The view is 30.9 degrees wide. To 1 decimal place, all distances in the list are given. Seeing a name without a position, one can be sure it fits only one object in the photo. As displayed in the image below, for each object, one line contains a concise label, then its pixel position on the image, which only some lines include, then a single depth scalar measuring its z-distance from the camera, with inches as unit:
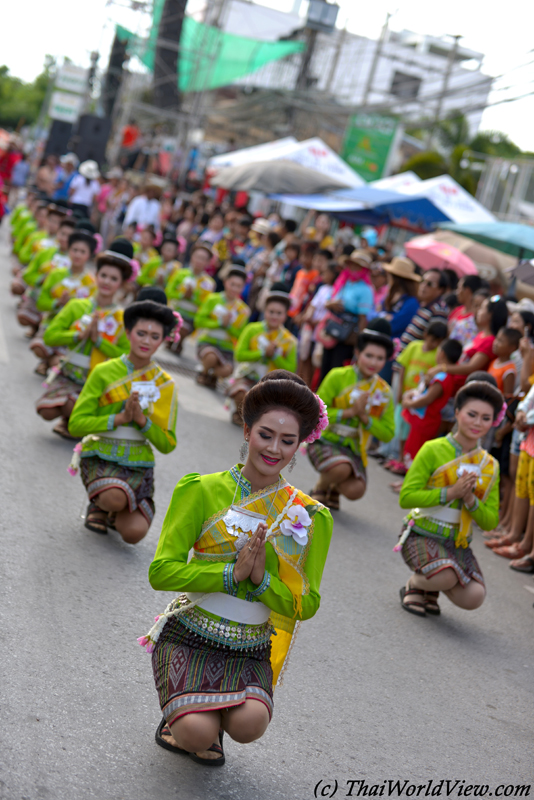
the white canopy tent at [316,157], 689.0
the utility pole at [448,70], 879.7
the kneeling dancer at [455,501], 226.4
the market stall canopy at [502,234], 449.7
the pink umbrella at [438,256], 473.4
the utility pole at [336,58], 1135.0
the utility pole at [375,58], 1077.8
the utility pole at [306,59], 1162.6
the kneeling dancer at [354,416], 299.0
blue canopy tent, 571.5
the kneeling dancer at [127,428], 225.9
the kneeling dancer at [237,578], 132.5
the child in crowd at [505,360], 337.7
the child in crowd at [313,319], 483.2
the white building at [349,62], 1296.8
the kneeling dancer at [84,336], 292.5
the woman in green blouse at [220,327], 467.2
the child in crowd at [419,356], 382.9
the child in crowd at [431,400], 366.3
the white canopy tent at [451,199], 588.7
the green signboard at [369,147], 974.4
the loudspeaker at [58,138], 1183.6
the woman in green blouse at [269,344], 394.6
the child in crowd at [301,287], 522.3
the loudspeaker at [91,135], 1079.0
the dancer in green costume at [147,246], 609.9
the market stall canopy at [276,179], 616.7
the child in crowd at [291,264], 558.6
